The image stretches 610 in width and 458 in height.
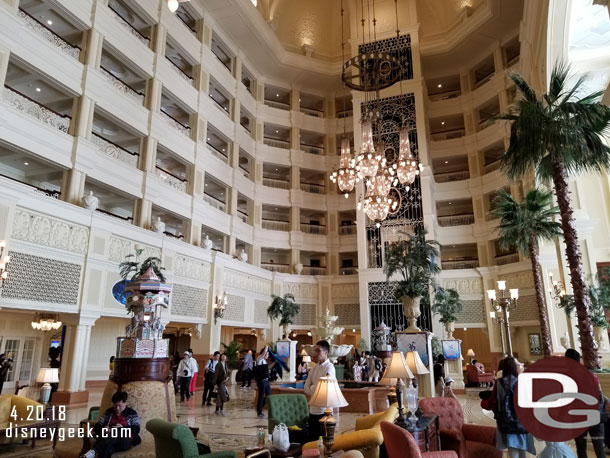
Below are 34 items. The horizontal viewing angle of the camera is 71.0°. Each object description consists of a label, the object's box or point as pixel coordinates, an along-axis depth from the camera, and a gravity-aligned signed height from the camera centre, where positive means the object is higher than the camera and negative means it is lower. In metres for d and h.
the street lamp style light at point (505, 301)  9.93 +1.11
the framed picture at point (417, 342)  10.21 +0.11
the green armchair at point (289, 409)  5.56 -0.79
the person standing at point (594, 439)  4.13 -0.89
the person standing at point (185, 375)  11.19 -0.69
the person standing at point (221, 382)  9.19 -0.75
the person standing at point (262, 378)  8.66 -0.60
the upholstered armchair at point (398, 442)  3.43 -0.76
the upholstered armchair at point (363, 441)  4.27 -0.91
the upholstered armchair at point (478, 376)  14.70 -1.00
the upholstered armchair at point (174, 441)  3.58 -0.77
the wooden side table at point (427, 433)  4.13 -0.85
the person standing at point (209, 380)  10.60 -0.78
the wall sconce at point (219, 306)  15.45 +1.45
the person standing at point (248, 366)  12.64 -0.53
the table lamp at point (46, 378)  6.74 -0.46
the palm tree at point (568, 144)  6.68 +3.25
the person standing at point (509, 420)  3.73 -0.63
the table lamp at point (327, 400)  3.56 -0.46
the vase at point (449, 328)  16.10 +0.67
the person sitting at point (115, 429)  4.43 -0.85
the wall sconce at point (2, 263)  7.99 +1.58
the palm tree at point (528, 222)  11.63 +3.32
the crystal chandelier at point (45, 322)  13.21 +0.80
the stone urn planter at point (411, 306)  10.88 +1.00
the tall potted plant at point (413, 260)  11.22 +2.48
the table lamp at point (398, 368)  4.90 -0.24
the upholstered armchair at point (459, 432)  4.58 -0.93
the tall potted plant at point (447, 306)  16.05 +1.49
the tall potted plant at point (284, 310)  16.53 +1.41
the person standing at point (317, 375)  4.75 -0.30
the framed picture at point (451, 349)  14.52 -0.11
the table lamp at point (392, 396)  5.04 -0.56
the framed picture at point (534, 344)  17.97 +0.07
